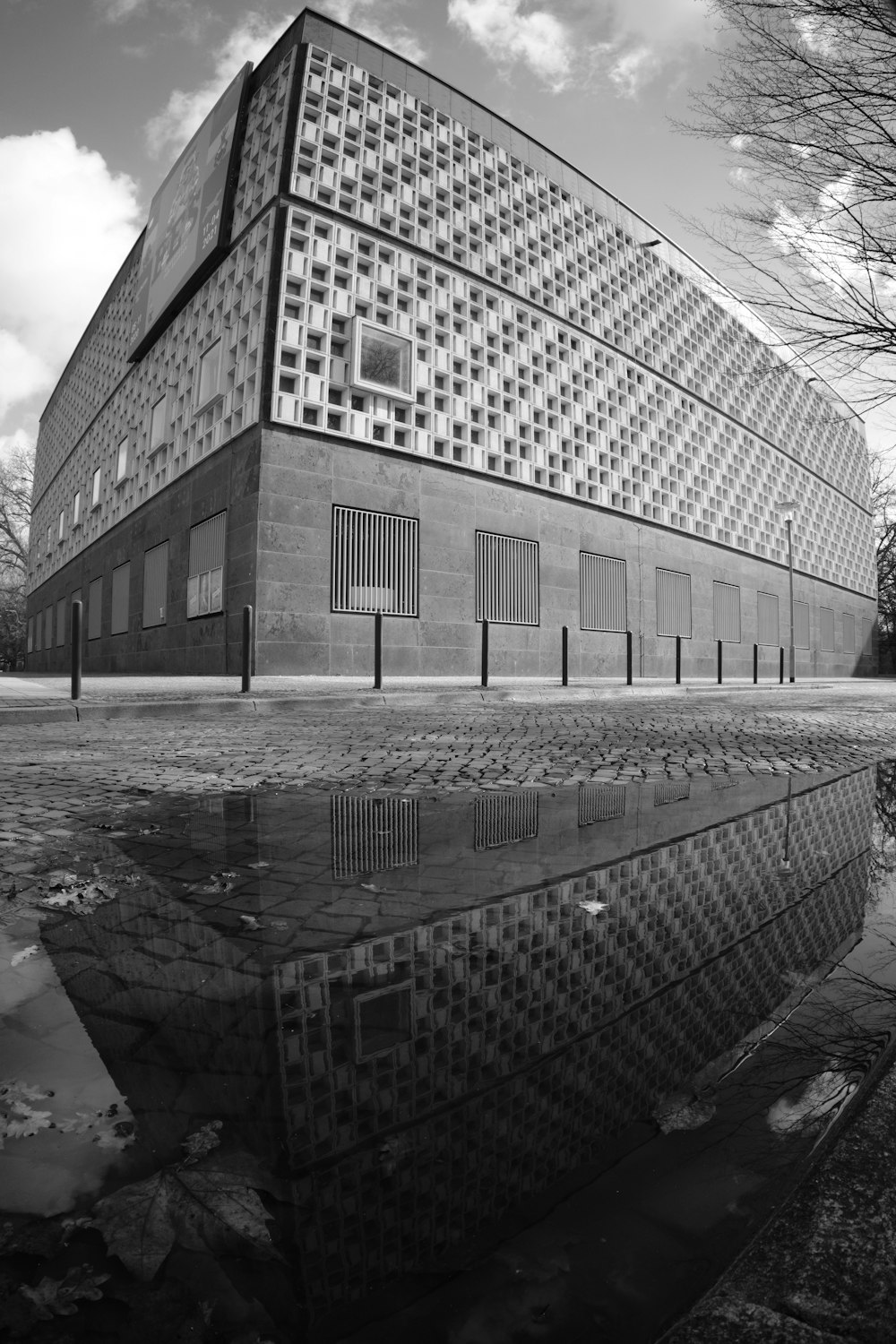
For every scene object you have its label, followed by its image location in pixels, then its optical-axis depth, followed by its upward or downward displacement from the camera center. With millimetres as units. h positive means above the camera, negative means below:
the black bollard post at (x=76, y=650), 9438 +175
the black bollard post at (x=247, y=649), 11609 +228
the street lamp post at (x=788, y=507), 27750 +5490
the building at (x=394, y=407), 17344 +6736
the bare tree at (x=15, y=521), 47188 +8467
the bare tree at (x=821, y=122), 6746 +4932
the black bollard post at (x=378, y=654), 13011 +188
